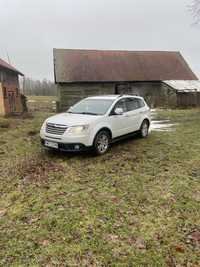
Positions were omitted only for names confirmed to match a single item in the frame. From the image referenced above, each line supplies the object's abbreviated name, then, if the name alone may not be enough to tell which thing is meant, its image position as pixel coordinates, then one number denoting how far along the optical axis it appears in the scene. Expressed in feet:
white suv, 18.92
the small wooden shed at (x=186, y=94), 63.83
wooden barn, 63.59
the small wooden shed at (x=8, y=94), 44.60
